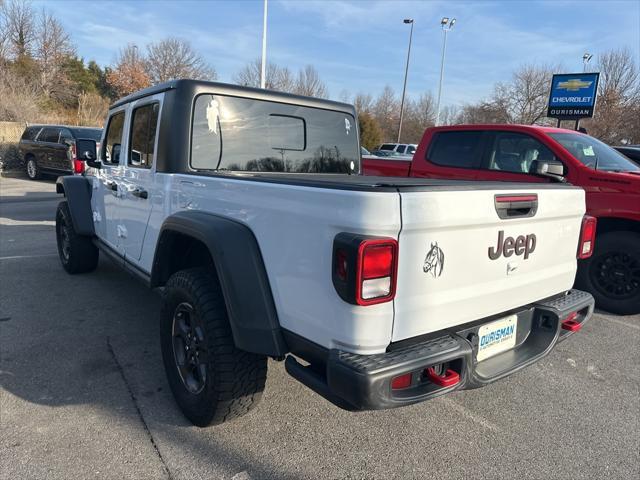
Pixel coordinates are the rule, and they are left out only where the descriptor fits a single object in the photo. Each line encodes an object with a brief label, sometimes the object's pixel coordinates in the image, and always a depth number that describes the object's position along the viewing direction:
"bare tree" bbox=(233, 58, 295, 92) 41.08
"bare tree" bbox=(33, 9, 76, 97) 37.69
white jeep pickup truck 1.82
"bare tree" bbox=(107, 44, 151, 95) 40.97
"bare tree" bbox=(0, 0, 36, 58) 36.38
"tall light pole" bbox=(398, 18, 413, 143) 35.25
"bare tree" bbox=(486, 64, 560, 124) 40.41
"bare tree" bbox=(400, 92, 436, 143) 52.62
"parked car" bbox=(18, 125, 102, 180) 13.23
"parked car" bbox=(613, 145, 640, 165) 8.09
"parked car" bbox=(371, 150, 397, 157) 25.09
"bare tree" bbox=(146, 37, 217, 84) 41.91
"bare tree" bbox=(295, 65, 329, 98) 45.00
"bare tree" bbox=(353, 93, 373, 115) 56.09
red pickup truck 4.70
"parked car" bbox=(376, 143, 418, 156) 28.22
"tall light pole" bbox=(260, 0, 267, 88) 20.20
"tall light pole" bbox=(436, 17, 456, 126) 34.03
